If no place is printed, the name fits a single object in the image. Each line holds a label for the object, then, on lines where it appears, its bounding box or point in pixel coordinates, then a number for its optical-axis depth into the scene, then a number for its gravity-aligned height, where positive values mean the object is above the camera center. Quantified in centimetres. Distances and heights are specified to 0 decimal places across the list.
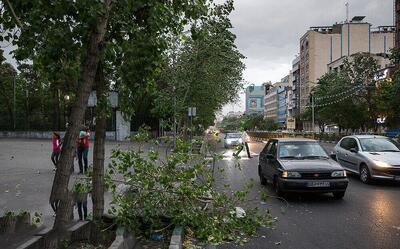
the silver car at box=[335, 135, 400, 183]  1328 -86
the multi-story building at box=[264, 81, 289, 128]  14925 +1004
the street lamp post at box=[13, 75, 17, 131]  4994 +150
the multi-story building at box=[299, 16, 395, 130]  10231 +2067
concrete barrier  4897 -65
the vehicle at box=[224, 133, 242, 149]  3934 -81
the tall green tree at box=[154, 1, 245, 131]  2672 +394
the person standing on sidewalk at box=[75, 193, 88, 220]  671 -115
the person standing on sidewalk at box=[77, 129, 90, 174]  1622 -76
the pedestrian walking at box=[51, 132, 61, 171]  1658 -59
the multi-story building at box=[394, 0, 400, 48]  5688 +1462
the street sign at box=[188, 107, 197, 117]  2606 +107
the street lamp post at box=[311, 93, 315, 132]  6531 +433
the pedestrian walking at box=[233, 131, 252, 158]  2454 -55
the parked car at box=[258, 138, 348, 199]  1066 -98
